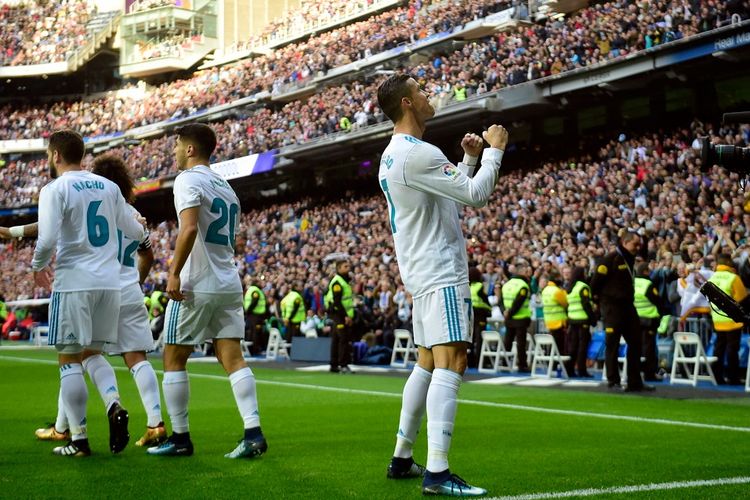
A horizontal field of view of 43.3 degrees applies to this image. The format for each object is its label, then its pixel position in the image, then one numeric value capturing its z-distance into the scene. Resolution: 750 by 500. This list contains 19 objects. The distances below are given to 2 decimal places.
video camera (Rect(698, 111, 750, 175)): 4.45
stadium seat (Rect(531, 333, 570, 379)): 15.70
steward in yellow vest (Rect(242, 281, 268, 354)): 23.22
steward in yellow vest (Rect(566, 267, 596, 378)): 15.41
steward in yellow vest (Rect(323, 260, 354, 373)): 17.56
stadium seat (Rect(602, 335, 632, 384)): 13.32
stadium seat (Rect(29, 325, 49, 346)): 29.79
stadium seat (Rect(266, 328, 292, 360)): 22.88
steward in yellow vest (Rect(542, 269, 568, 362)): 16.56
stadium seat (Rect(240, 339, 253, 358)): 23.36
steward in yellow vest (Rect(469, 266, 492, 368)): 17.11
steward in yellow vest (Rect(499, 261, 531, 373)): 17.02
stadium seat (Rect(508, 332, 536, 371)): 17.91
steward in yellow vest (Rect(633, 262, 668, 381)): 14.62
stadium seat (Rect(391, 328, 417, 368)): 19.15
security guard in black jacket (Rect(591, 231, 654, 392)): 12.42
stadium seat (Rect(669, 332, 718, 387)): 13.68
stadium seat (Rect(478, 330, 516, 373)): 17.45
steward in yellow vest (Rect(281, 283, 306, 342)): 23.33
